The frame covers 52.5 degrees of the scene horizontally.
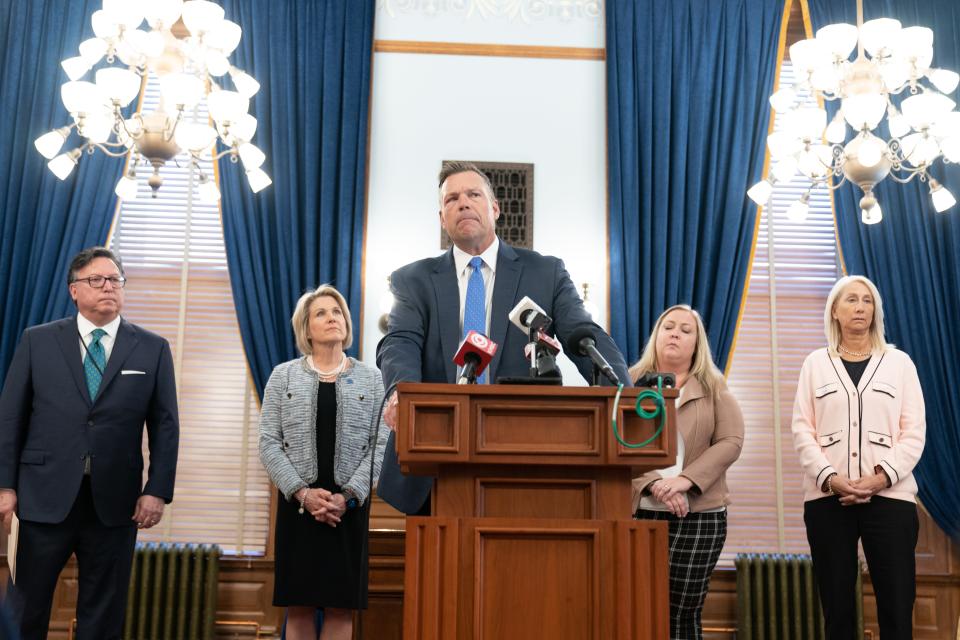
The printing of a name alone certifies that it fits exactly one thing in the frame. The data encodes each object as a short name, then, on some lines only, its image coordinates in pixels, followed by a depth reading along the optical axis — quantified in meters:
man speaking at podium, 2.58
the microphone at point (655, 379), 2.12
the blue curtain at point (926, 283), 5.37
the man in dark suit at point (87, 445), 3.50
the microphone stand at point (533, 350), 2.17
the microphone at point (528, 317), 2.22
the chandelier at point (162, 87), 4.24
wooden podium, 1.96
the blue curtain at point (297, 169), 5.52
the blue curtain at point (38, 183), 5.45
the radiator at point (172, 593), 5.10
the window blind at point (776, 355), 5.57
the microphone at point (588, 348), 2.10
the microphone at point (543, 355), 2.15
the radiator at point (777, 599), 5.18
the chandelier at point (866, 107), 4.43
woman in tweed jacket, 3.77
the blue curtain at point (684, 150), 5.60
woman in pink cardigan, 3.57
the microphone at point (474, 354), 2.12
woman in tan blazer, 3.42
